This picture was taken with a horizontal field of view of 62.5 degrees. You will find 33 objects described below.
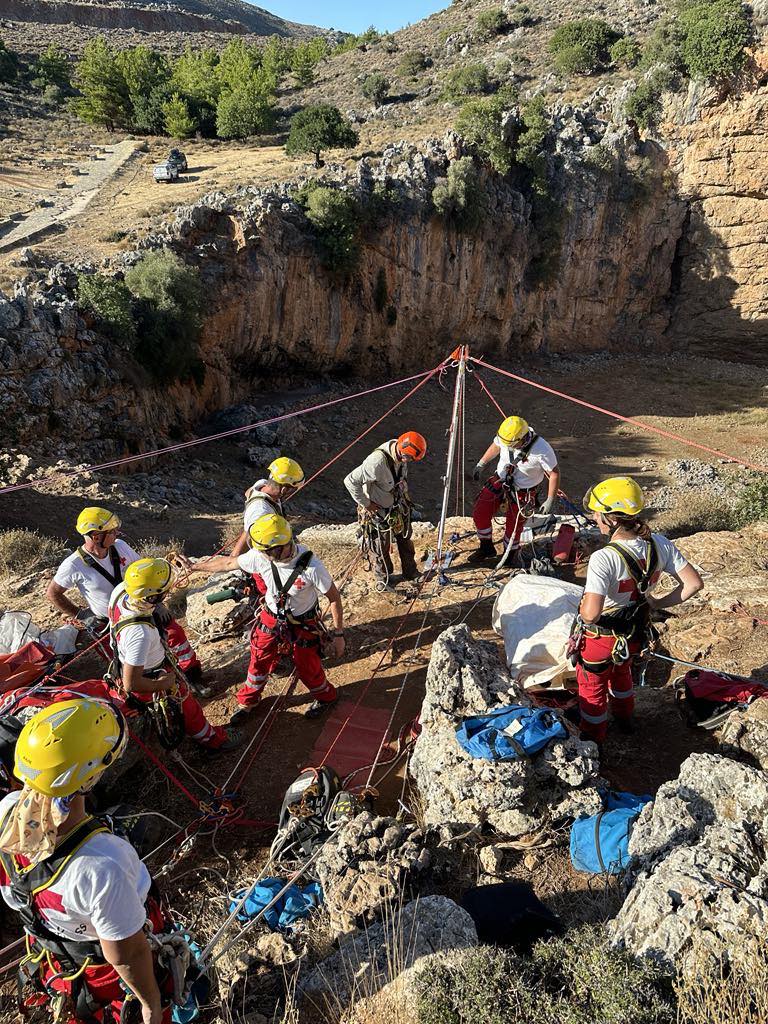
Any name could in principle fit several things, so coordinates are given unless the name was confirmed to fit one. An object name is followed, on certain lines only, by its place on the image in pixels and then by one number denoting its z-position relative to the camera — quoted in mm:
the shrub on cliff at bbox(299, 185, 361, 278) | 17812
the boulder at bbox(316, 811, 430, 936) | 3164
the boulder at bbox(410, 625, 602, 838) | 3684
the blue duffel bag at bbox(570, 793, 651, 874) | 3365
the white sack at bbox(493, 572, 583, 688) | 4996
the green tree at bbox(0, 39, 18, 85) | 34406
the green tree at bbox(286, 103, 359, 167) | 24203
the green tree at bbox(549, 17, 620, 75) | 26859
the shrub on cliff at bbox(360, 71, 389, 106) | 31203
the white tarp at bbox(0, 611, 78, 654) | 5531
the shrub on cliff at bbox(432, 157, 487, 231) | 20094
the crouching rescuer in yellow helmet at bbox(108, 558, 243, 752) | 4250
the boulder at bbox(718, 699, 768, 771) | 3951
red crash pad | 4828
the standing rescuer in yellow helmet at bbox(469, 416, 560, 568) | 6867
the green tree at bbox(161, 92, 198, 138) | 30125
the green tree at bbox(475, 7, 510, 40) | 33531
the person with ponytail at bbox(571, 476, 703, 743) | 4172
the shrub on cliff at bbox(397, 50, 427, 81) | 33000
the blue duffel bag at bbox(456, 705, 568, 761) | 3752
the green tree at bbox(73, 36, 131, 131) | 30891
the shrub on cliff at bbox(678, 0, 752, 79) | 21719
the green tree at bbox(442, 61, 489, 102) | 28031
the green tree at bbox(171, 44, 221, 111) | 31406
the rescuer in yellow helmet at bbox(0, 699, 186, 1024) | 2279
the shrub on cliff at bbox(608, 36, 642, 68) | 26000
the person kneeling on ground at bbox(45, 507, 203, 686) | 5195
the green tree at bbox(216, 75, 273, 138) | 29688
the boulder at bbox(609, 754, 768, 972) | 2516
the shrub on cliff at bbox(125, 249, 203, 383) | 14289
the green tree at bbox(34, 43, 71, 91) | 35375
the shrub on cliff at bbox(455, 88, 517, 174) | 21328
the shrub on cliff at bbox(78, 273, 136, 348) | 13203
